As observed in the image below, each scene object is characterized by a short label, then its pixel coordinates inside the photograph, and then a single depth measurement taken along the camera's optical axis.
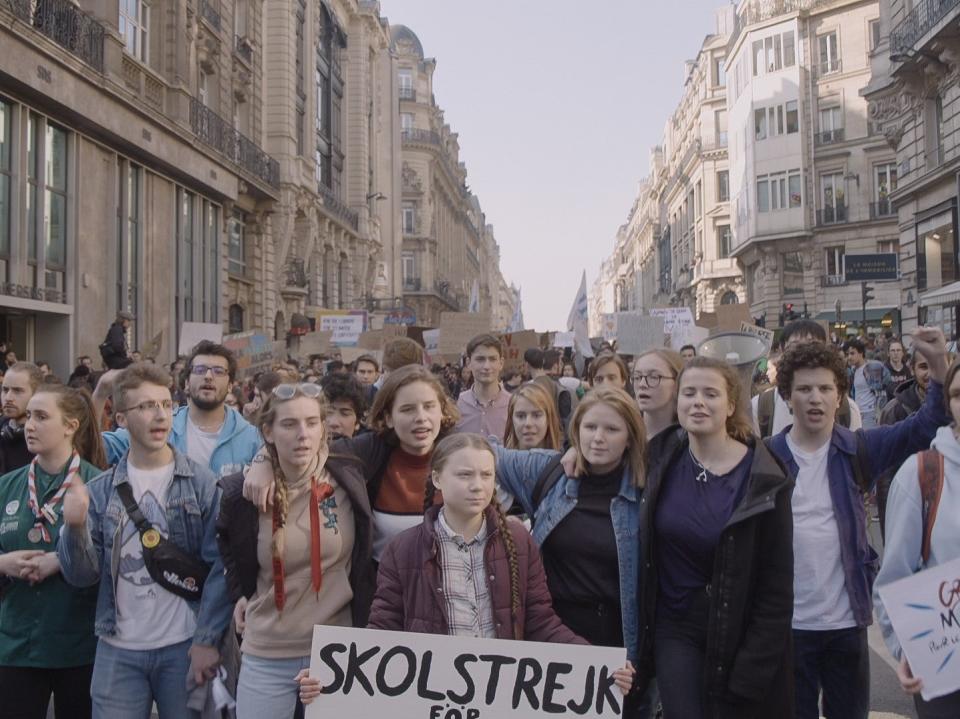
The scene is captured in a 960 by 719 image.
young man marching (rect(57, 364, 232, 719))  3.42
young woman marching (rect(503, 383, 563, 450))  4.79
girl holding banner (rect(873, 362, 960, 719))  3.01
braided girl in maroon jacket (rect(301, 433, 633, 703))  3.12
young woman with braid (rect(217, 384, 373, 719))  3.31
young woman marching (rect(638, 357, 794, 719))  3.13
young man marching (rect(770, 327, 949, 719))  3.61
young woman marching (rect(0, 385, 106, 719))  3.53
